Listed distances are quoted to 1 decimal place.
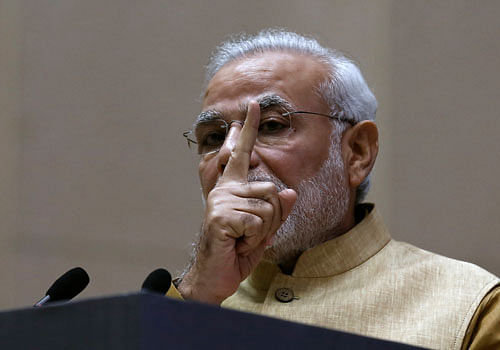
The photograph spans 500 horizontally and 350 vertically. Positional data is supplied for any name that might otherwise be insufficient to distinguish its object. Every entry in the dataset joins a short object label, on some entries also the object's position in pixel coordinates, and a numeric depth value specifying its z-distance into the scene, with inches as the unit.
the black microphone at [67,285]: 113.0
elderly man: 117.9
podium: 89.6
